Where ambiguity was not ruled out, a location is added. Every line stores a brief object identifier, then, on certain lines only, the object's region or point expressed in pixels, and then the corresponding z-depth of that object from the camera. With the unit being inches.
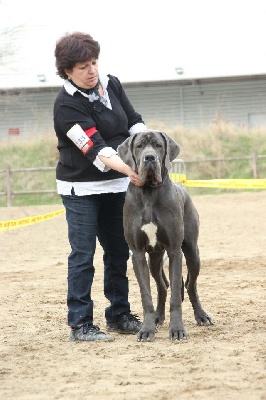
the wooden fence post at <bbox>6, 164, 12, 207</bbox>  924.5
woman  253.6
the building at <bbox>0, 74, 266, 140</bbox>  1343.5
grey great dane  247.8
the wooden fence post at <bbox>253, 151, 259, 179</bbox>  964.6
